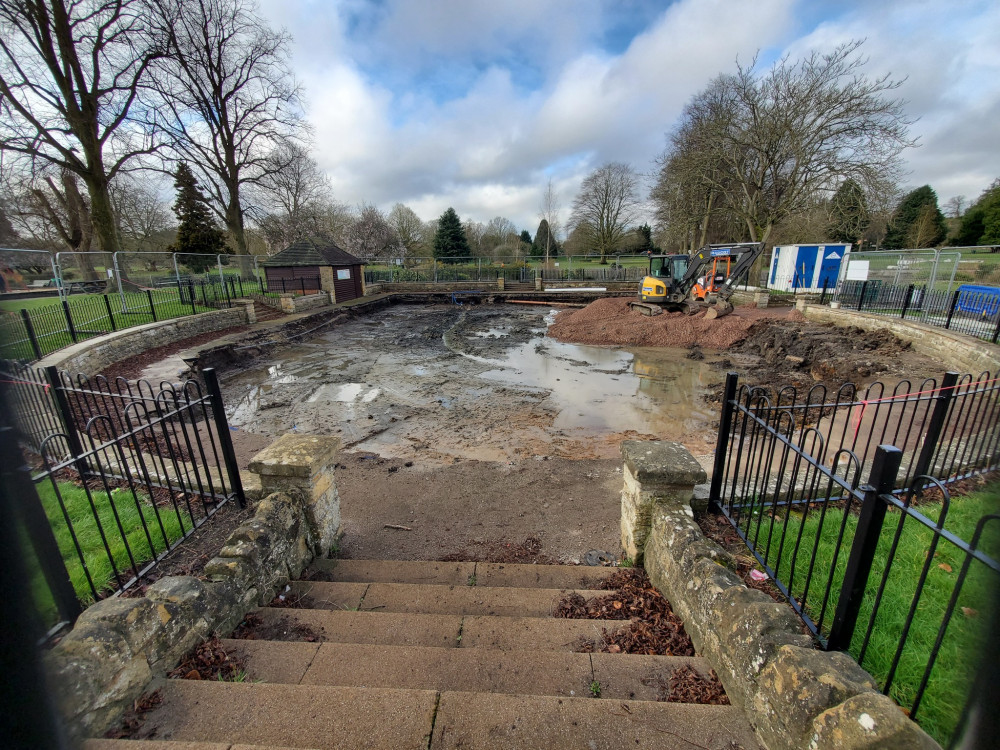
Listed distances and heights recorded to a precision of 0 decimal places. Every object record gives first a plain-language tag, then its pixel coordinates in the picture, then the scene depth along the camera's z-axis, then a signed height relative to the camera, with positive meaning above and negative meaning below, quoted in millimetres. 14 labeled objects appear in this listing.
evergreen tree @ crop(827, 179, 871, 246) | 19109 +1777
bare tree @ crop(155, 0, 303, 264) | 20234 +8391
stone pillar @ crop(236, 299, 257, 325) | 16562 -1990
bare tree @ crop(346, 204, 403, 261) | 44562 +1906
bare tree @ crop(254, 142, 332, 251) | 35275 +4745
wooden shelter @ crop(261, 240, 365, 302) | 21734 -511
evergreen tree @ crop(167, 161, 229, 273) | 31719 +2963
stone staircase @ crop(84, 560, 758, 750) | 1579 -1968
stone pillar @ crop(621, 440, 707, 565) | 2928 -1587
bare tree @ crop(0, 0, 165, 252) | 15477 +6867
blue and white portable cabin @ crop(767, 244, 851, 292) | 21250 -954
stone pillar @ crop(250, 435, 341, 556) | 3154 -1634
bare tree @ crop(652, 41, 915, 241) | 18281 +4970
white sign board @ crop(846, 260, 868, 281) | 14746 -840
